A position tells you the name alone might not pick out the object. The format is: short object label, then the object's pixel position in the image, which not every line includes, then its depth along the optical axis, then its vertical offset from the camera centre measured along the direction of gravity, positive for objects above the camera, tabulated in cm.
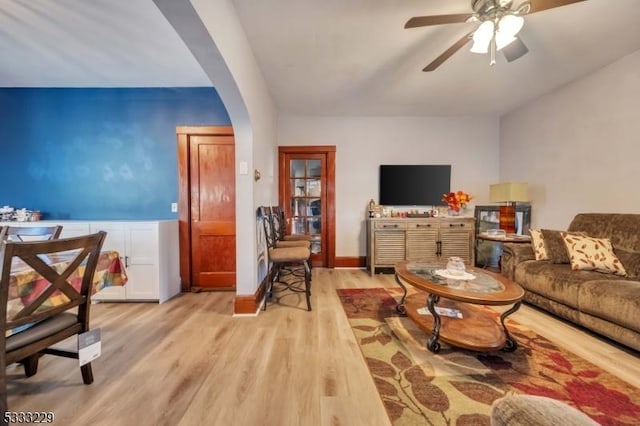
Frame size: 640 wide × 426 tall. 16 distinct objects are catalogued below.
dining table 121 -42
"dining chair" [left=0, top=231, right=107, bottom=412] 112 -49
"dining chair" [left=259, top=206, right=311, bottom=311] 258 -51
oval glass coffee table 166 -84
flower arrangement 403 +11
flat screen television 428 +39
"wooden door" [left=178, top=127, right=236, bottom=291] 314 -2
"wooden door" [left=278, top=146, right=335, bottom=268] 428 +21
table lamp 342 +11
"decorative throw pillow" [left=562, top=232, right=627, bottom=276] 230 -47
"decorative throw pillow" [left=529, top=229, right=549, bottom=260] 269 -44
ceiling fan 164 +126
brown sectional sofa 184 -68
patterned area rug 132 -108
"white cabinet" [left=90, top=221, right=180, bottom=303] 279 -57
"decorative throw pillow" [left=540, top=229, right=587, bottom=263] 262 -44
